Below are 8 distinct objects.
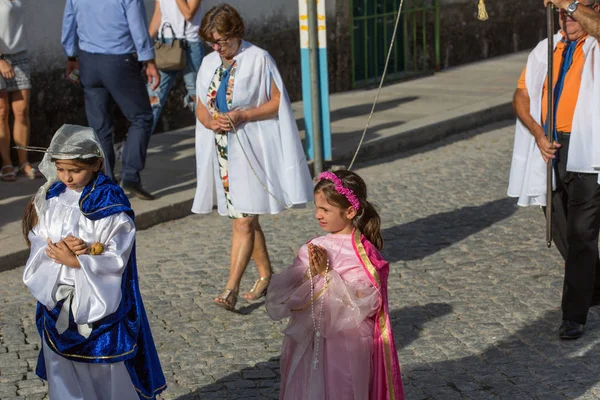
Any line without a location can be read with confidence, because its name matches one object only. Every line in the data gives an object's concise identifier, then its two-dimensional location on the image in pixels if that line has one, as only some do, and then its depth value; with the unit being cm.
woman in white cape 839
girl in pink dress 574
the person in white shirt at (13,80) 1218
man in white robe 738
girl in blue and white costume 551
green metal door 1987
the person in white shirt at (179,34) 1351
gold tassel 738
